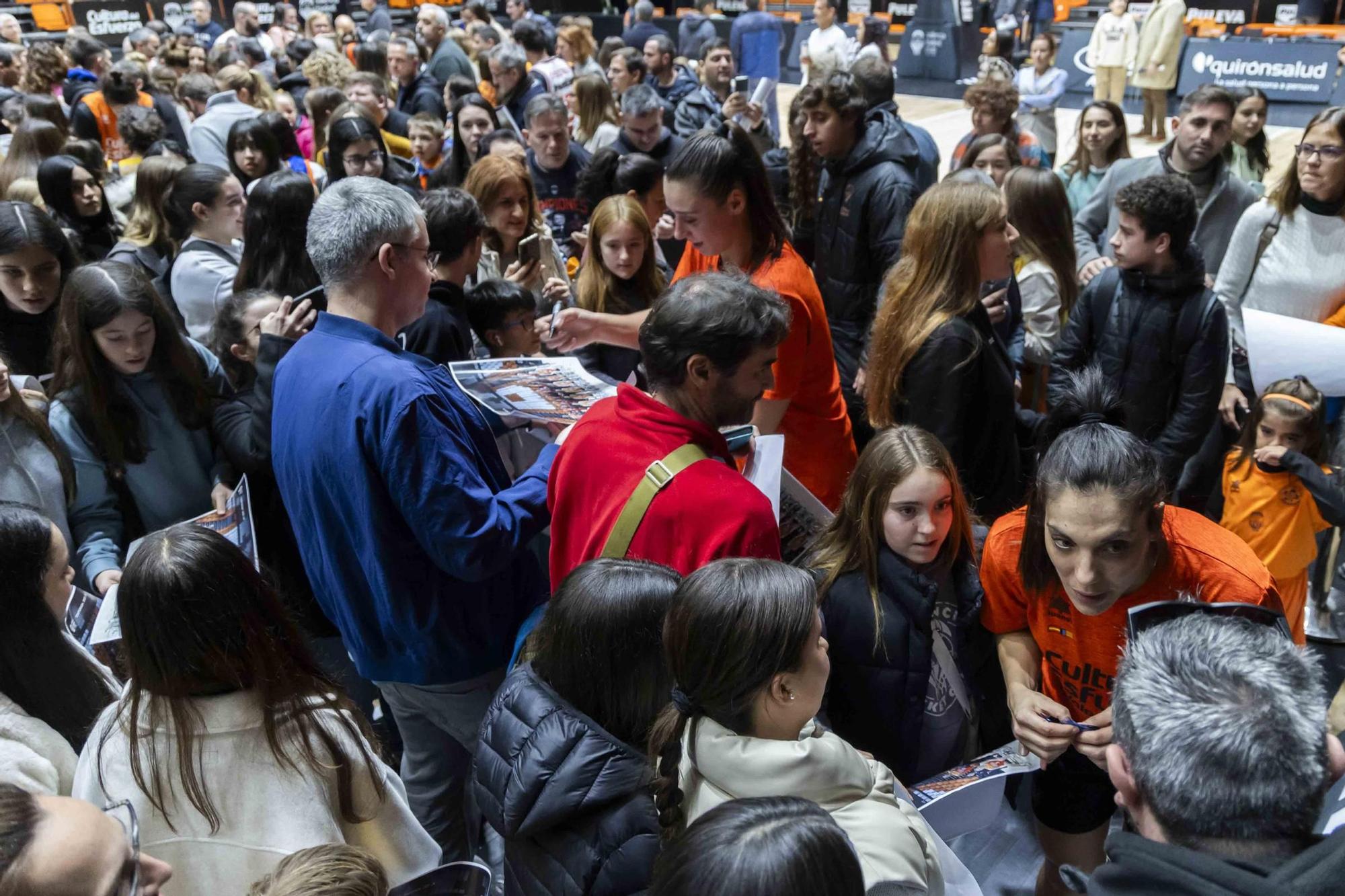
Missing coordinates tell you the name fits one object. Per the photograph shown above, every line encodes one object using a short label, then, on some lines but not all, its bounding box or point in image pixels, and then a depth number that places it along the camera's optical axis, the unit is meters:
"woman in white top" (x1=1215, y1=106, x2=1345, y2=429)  3.57
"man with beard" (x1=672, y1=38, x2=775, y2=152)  6.30
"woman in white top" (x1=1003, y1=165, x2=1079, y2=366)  4.00
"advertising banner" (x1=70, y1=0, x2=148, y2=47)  16.30
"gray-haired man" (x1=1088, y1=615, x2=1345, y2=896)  1.15
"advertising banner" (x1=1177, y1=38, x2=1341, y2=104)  12.21
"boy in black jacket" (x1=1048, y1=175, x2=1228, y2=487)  3.16
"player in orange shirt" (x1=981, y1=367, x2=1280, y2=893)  1.90
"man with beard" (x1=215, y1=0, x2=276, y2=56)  11.79
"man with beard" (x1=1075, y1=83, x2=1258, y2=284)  4.28
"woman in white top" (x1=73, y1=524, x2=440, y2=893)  1.65
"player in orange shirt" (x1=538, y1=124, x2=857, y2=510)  2.71
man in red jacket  1.87
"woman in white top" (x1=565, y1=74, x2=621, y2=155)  6.47
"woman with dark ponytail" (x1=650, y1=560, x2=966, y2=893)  1.46
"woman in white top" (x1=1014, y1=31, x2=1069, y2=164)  7.58
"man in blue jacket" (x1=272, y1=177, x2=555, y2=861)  2.00
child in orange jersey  3.13
